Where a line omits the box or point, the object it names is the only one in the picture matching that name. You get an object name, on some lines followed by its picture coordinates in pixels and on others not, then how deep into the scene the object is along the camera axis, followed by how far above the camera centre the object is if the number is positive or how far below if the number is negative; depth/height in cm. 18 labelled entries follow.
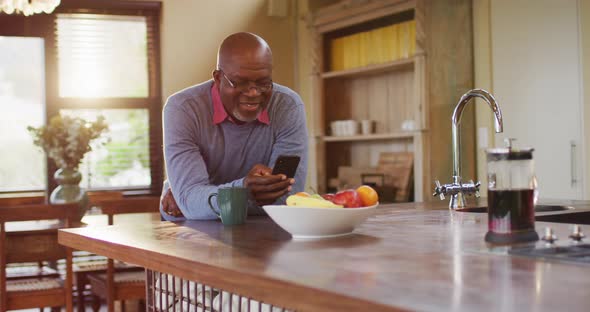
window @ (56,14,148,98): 549 +73
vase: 429 -22
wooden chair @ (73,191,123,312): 392 -65
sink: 251 -22
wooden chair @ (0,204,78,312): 320 -48
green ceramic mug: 204 -15
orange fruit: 178 -12
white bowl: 166 -16
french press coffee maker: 148 -10
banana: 171 -13
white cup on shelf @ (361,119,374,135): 502 +14
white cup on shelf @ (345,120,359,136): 509 +14
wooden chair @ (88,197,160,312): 339 -61
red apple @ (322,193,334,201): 183 -12
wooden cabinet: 441 +40
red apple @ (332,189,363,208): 177 -13
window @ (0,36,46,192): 546 +33
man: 217 +5
